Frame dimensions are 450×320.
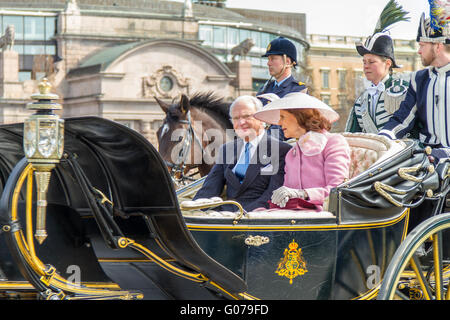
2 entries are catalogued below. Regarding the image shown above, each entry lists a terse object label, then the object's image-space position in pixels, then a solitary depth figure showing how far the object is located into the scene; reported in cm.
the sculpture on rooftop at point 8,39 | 3903
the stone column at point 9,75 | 3928
